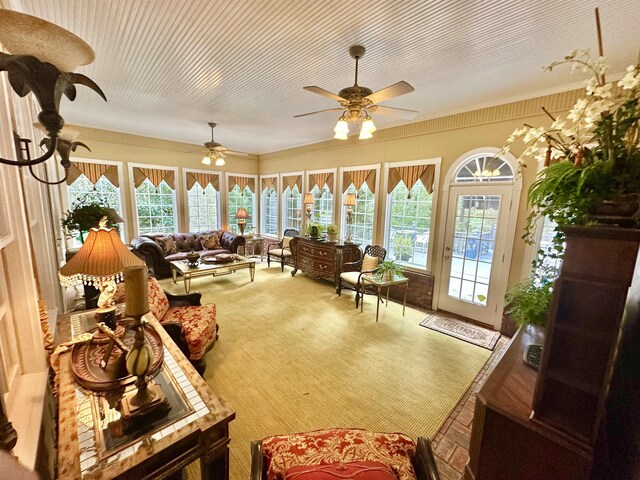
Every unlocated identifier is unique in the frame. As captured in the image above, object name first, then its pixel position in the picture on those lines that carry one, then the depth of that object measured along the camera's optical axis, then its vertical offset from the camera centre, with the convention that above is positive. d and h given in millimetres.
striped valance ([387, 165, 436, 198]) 4141 +454
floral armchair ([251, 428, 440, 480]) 986 -1029
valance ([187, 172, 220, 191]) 6406 +438
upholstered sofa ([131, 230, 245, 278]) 5160 -1051
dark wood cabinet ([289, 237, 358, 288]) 4949 -1074
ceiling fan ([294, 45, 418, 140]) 2111 +869
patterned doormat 3327 -1674
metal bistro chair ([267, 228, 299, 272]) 6304 -1250
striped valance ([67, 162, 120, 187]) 4903 +424
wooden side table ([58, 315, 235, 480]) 942 -934
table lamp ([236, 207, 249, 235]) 6461 -437
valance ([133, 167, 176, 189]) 5641 +432
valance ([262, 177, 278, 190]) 7253 +453
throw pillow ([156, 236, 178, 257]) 5602 -1017
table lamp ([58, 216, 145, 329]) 1444 -374
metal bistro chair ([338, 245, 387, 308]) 4211 -1099
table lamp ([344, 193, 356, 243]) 4910 -145
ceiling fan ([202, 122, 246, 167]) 4633 +811
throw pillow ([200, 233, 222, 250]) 6213 -1030
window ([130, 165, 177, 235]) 5754 -84
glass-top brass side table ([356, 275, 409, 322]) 3759 -1108
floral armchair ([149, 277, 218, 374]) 2345 -1180
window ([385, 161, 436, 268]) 4258 -144
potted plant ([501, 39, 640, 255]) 1104 +208
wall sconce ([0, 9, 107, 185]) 794 +439
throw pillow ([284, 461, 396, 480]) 950 -980
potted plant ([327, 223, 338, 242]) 5147 -609
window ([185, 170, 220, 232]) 6477 -67
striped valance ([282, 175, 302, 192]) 6531 +469
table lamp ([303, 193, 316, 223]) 5824 -33
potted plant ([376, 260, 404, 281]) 3857 -965
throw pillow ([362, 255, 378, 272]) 4363 -1008
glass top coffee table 4531 -1247
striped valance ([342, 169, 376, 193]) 4930 +447
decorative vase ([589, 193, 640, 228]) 1106 -2
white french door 3535 -657
